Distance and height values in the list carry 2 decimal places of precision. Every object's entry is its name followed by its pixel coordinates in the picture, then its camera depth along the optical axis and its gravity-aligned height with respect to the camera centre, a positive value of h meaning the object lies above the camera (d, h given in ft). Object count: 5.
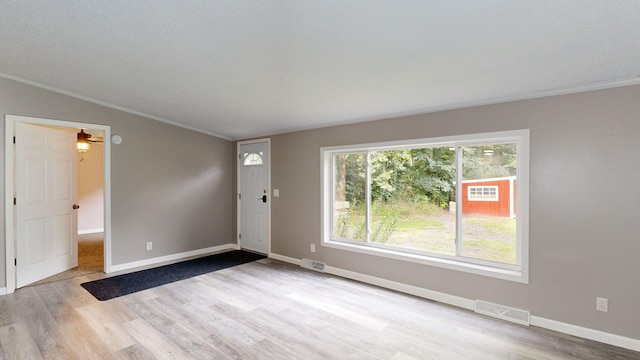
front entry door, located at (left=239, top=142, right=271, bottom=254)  17.17 -1.10
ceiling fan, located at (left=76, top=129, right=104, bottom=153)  15.16 +1.99
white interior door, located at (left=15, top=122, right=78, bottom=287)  11.94 -1.01
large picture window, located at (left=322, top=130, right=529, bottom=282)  9.95 -0.92
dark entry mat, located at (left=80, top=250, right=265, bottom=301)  11.60 -4.43
